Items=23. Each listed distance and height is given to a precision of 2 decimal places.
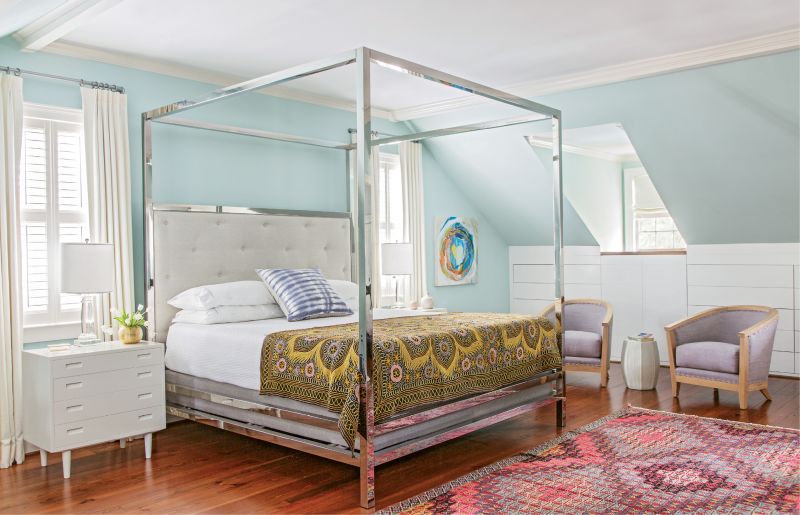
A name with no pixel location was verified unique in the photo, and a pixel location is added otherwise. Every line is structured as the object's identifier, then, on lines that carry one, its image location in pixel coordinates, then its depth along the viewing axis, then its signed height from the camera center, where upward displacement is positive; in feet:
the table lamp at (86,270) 13.46 -0.21
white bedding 13.12 -1.84
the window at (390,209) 22.93 +1.51
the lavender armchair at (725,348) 17.43 -2.60
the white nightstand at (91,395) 12.75 -2.60
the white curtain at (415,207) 23.39 +1.59
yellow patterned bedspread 11.28 -1.93
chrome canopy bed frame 10.94 -0.23
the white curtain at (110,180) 15.16 +1.73
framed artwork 25.00 +0.08
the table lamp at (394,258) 20.80 -0.12
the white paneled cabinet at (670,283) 21.39 -1.14
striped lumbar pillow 15.85 -0.91
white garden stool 19.38 -3.21
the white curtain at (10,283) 13.57 -0.45
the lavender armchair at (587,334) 20.31 -2.50
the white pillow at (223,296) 15.44 -0.89
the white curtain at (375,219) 21.35 +1.13
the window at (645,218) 27.76 +1.28
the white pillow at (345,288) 18.08 -0.88
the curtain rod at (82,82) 14.04 +3.84
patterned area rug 10.85 -3.93
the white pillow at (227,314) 15.28 -1.30
